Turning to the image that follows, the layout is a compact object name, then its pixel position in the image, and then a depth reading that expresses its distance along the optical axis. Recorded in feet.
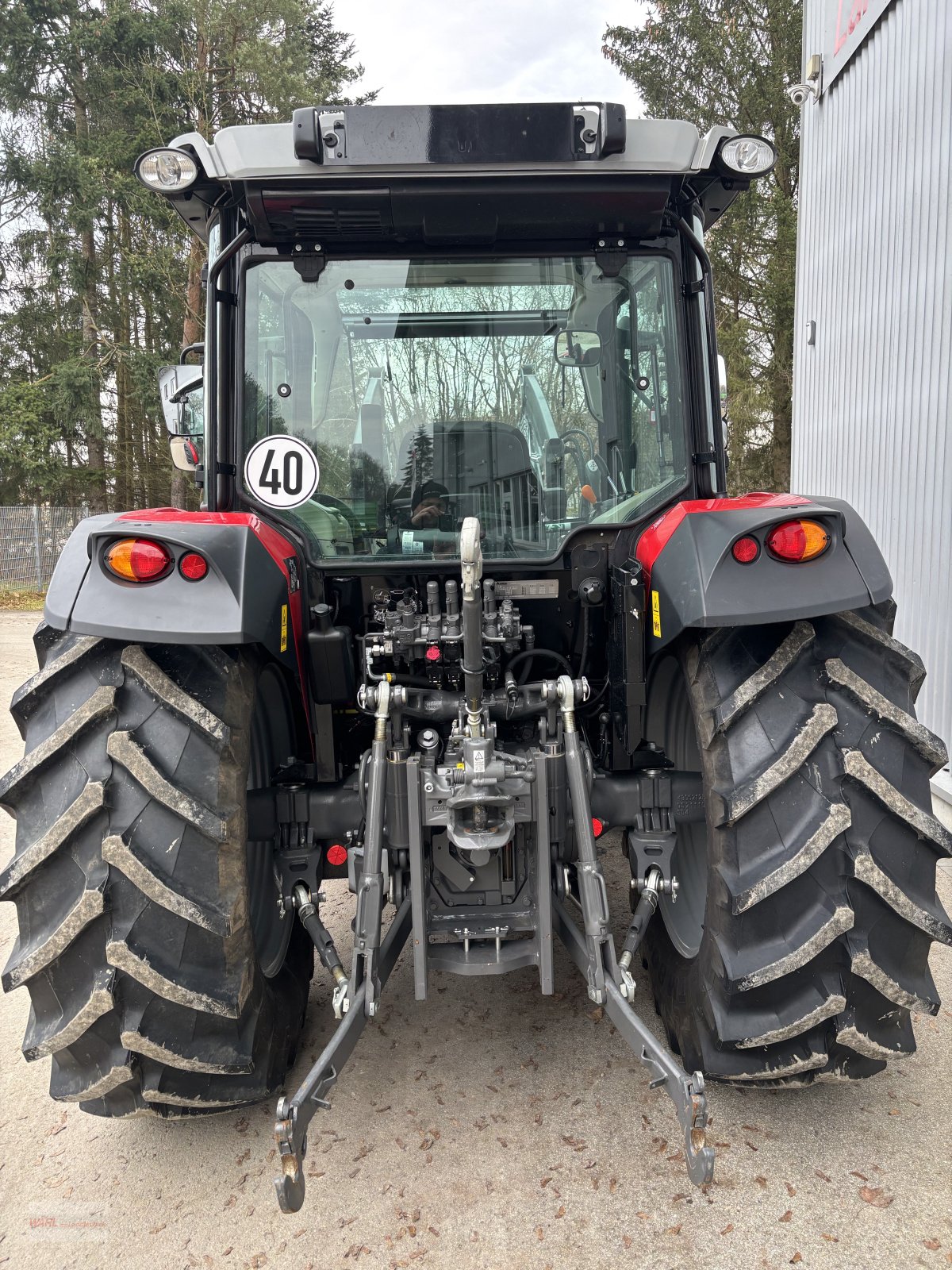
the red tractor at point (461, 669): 6.64
